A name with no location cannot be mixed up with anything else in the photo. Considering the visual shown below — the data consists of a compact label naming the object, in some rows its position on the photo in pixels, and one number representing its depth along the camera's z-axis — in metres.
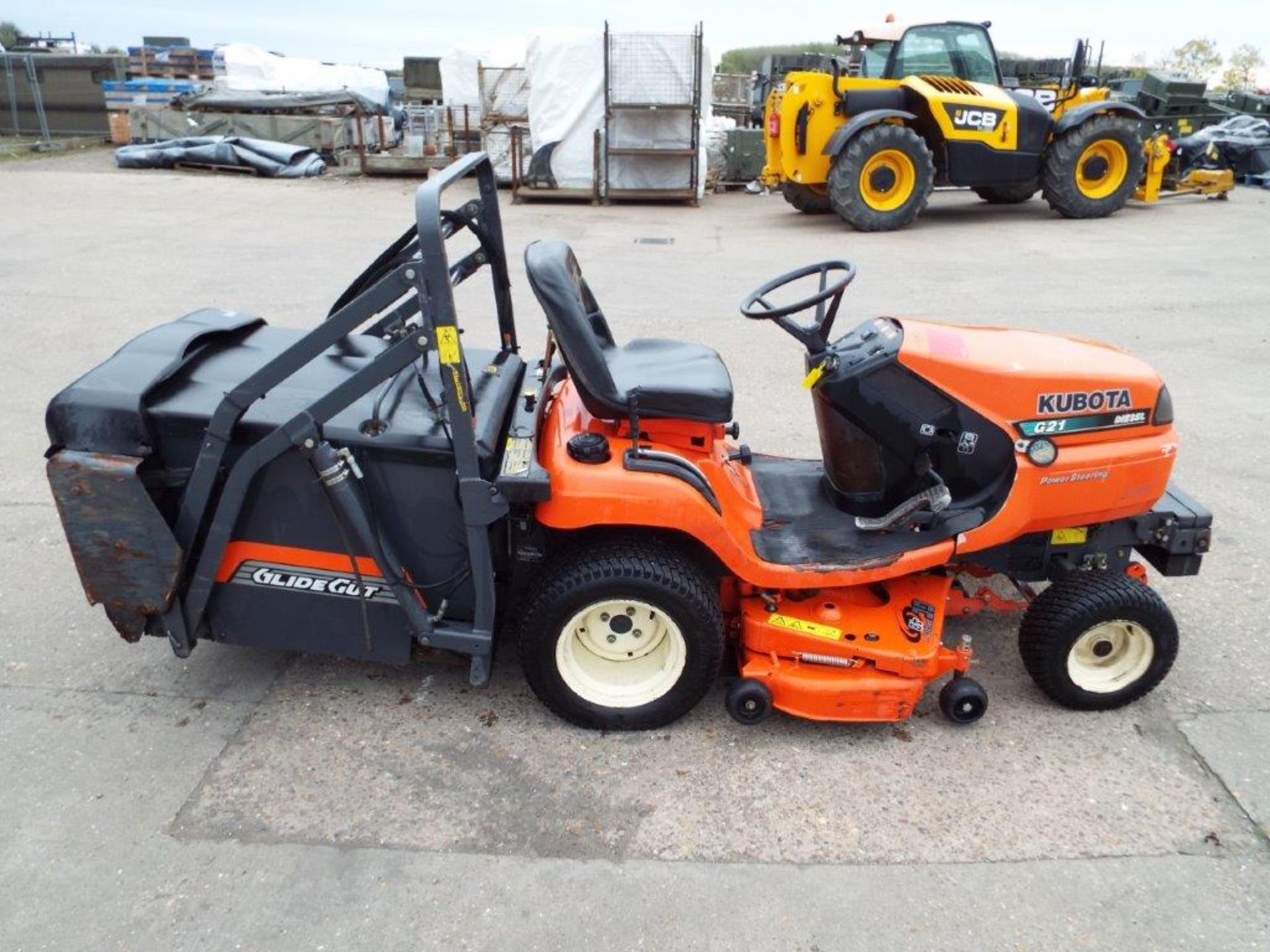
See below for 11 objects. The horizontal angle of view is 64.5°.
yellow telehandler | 10.76
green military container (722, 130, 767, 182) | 14.88
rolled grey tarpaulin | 16.16
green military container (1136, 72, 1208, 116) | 15.50
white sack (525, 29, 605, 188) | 13.11
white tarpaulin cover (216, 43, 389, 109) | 21.36
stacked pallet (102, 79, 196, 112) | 19.67
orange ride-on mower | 2.78
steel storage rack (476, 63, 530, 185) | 14.30
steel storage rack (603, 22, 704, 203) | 12.99
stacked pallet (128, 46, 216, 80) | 24.19
